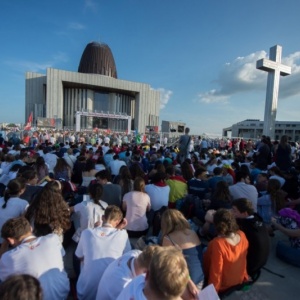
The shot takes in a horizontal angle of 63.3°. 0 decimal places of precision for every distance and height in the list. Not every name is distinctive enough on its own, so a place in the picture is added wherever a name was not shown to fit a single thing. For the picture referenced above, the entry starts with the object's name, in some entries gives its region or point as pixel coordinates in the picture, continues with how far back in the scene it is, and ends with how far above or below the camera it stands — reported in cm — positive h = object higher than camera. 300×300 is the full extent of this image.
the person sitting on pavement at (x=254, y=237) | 314 -129
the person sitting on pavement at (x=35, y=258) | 216 -120
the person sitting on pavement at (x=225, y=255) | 267 -132
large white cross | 2339 +610
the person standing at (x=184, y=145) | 1045 -48
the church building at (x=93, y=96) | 4369 +696
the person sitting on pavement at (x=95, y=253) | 249 -129
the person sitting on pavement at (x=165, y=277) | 146 -87
